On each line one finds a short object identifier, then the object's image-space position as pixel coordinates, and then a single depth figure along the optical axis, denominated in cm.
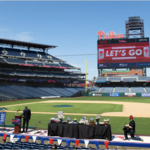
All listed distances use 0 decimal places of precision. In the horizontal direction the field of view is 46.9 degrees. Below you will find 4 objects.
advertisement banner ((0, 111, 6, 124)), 1305
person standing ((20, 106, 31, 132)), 1269
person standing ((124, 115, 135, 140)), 1068
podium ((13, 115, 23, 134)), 1217
